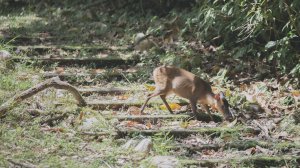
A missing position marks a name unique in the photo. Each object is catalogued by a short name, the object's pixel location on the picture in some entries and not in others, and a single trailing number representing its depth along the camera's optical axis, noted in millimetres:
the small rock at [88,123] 11874
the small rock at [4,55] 15594
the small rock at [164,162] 9945
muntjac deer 13562
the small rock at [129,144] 10891
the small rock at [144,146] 10594
